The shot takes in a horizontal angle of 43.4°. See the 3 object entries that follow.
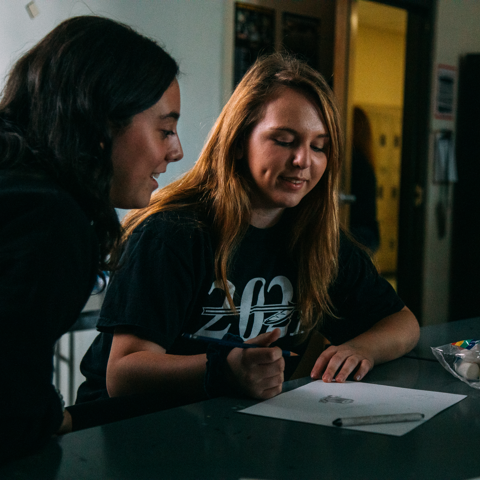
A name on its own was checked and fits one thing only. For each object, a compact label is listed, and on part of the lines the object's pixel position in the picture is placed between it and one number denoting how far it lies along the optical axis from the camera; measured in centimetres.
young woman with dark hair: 65
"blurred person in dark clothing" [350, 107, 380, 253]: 338
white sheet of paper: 83
